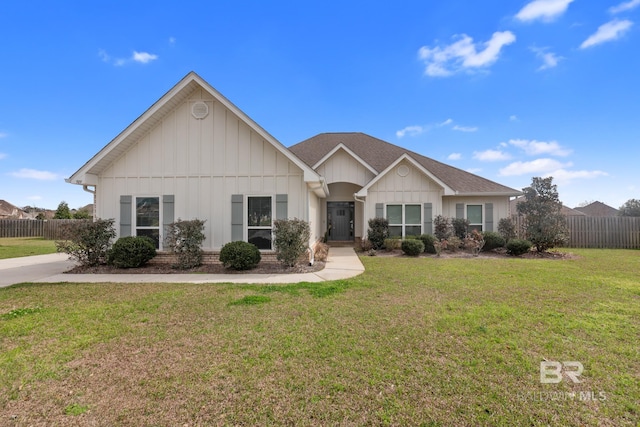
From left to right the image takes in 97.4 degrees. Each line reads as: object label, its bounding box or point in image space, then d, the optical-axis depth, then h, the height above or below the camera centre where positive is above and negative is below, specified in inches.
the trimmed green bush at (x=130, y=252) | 366.3 -42.3
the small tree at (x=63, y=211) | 1164.5 +40.1
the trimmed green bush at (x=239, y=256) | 357.7 -45.5
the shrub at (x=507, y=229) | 582.9 -19.7
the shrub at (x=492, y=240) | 550.0 -40.0
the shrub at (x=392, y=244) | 549.3 -47.2
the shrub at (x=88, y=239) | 365.7 -24.5
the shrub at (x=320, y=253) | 447.5 -55.9
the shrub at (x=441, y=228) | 567.8 -17.0
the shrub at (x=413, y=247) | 501.4 -48.6
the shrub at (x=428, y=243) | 536.7 -44.4
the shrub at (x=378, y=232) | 559.8 -24.2
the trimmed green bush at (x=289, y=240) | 362.9 -25.9
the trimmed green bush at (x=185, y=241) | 370.3 -27.7
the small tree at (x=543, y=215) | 513.0 +8.2
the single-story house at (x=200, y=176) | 407.8 +66.0
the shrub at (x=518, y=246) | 503.5 -47.7
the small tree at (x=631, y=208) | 967.5 +39.9
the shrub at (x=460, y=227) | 583.5 -15.3
